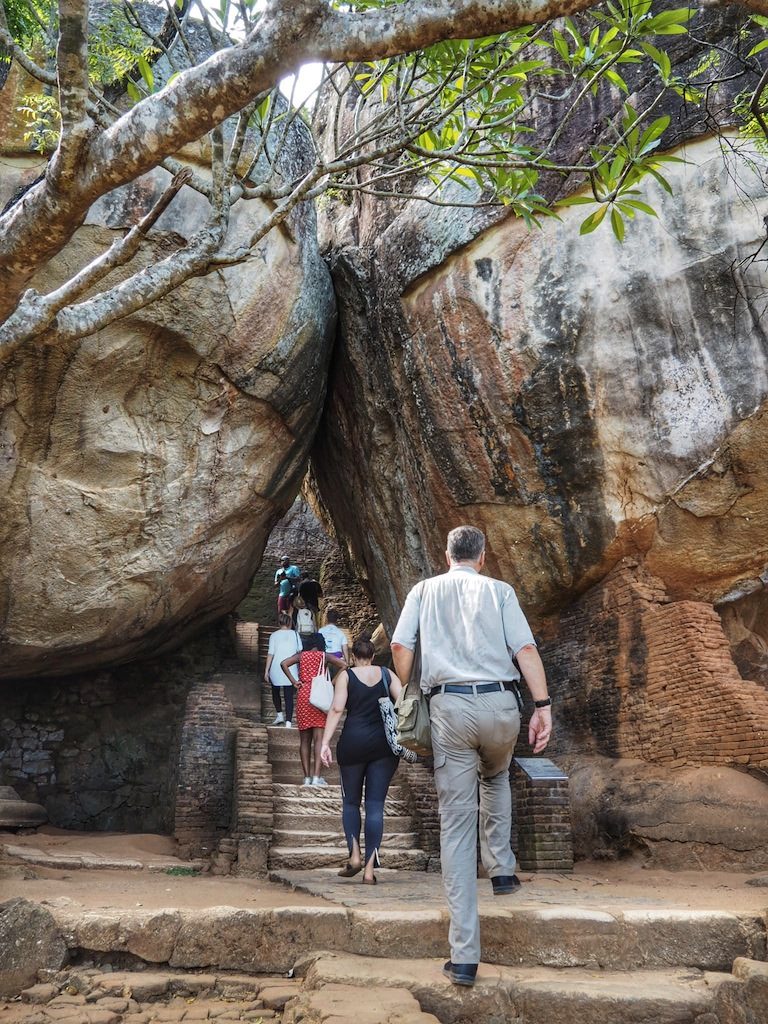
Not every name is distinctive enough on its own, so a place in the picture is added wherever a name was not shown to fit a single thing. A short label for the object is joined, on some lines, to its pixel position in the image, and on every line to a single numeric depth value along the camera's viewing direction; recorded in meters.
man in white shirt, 3.43
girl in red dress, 7.98
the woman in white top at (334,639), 9.16
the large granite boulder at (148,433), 8.80
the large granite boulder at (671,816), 7.34
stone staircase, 7.27
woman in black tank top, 5.68
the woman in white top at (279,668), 9.38
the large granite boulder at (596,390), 8.57
